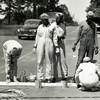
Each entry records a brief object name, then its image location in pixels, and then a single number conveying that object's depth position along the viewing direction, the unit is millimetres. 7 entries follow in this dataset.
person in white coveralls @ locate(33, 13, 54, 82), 11805
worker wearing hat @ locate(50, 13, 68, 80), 11836
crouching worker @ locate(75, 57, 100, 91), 10266
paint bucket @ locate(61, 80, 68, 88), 11055
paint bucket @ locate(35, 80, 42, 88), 11023
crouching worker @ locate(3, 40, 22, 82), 11266
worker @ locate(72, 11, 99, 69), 12141
